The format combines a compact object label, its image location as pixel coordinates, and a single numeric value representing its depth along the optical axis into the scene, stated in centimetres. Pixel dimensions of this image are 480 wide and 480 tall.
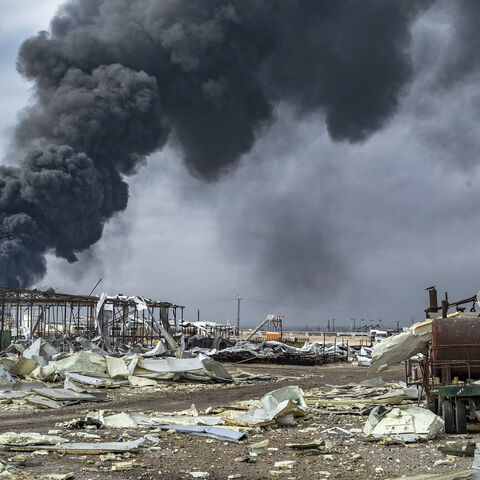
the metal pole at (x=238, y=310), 9750
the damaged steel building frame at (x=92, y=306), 3647
